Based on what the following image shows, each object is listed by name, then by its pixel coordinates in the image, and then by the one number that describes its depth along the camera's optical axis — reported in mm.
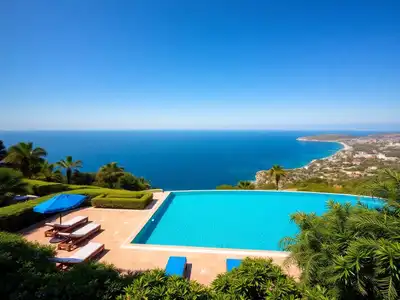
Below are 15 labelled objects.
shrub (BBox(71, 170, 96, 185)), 22984
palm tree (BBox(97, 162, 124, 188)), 22170
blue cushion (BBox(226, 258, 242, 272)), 6605
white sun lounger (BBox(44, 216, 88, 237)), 9117
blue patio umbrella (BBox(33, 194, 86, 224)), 8469
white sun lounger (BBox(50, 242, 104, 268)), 6527
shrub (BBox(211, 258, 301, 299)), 3298
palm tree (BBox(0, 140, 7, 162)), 20716
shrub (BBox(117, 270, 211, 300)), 3129
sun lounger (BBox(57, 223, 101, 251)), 7984
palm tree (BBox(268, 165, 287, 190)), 19531
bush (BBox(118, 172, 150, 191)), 23436
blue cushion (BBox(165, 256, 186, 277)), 6266
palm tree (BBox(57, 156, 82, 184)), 20047
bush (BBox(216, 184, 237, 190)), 19894
